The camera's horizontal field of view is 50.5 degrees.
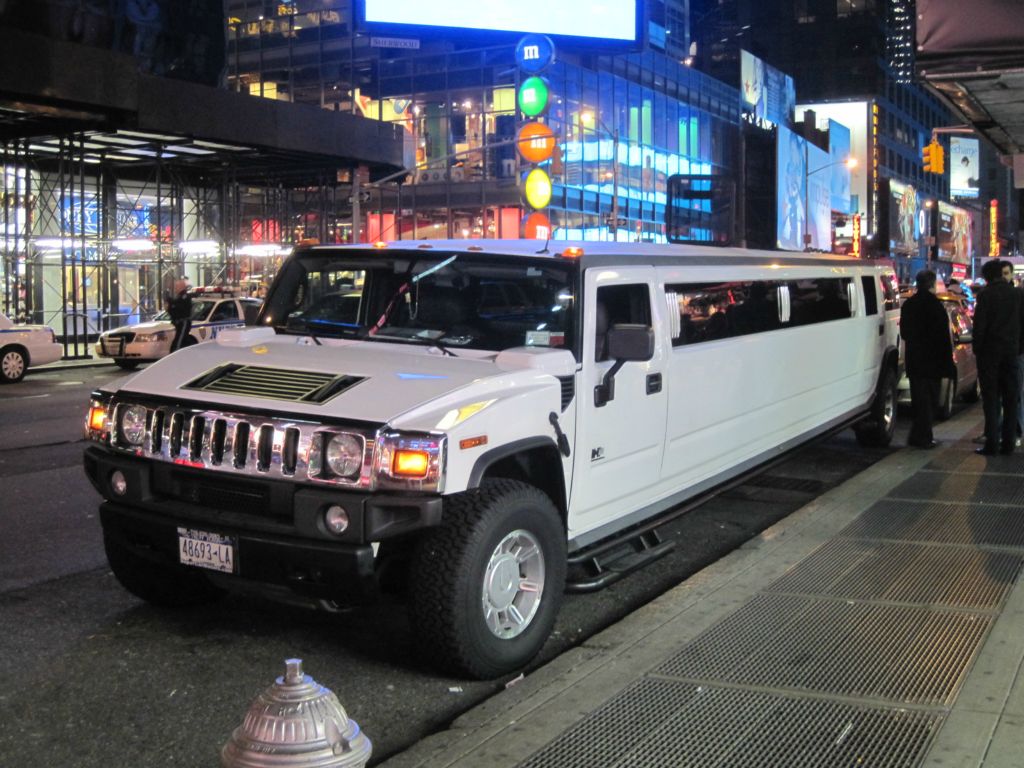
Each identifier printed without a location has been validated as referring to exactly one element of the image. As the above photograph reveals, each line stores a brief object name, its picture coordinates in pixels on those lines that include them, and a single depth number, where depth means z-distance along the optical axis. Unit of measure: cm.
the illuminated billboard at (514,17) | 4456
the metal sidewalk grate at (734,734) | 395
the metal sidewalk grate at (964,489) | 872
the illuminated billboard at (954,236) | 9944
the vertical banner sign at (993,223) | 11330
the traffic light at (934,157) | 2956
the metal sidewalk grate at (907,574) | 601
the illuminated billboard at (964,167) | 10519
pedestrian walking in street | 1902
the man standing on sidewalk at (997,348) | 1045
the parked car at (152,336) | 2286
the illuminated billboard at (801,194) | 7594
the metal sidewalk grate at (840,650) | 467
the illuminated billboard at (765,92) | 7675
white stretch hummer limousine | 457
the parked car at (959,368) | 1368
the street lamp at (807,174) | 7688
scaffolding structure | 2795
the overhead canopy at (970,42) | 681
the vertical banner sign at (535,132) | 2903
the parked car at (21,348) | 1973
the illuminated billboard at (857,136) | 10069
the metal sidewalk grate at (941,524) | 738
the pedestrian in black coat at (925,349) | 1108
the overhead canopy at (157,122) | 2272
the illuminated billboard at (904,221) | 9494
